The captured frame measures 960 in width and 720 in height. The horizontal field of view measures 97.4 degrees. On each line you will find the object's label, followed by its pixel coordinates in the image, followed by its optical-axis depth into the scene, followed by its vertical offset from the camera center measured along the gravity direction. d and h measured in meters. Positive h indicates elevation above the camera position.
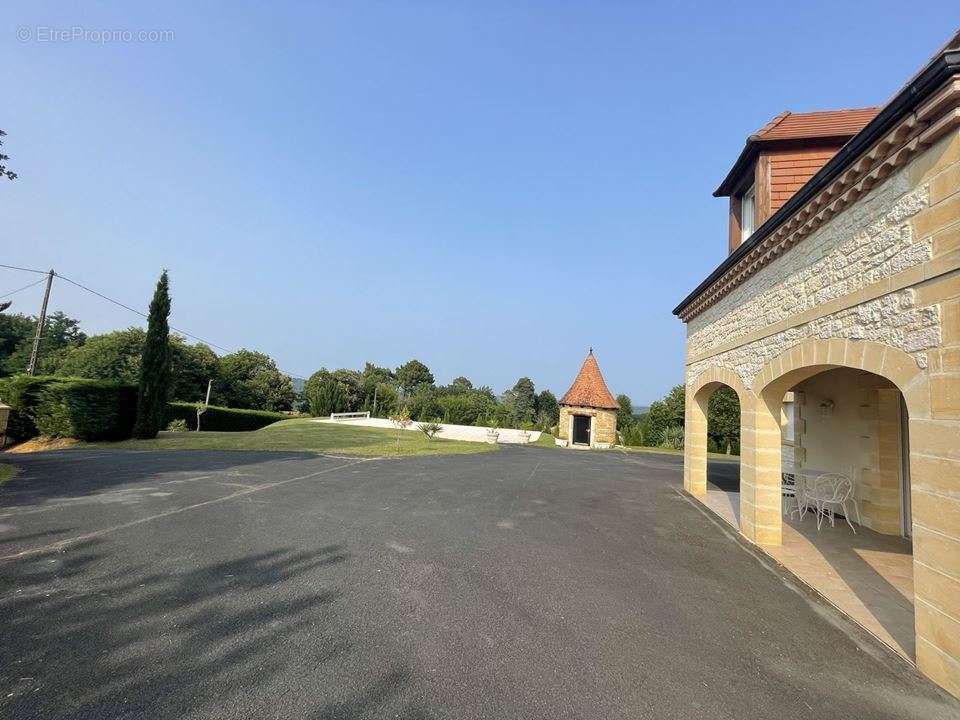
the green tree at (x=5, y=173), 8.39 +4.10
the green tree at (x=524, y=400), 52.87 +1.62
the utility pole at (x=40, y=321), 20.02 +2.81
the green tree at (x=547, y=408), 54.12 +0.77
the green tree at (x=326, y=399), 41.53 -0.10
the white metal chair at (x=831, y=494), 7.74 -1.14
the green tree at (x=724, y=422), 26.86 +0.28
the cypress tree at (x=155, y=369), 18.12 +0.75
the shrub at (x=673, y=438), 27.78 -1.03
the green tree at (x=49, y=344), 37.19 +3.50
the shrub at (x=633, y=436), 29.25 -1.15
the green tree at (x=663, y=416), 29.38 +0.38
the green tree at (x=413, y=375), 75.31 +5.19
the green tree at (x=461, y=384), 72.10 +4.22
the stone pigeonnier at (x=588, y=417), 27.50 -0.03
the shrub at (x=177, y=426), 24.30 -2.21
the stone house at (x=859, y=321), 3.35 +1.31
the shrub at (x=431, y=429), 23.71 -1.30
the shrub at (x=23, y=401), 16.73 -0.96
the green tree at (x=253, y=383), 43.97 +1.11
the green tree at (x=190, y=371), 38.44 +1.72
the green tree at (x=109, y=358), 33.25 +1.95
